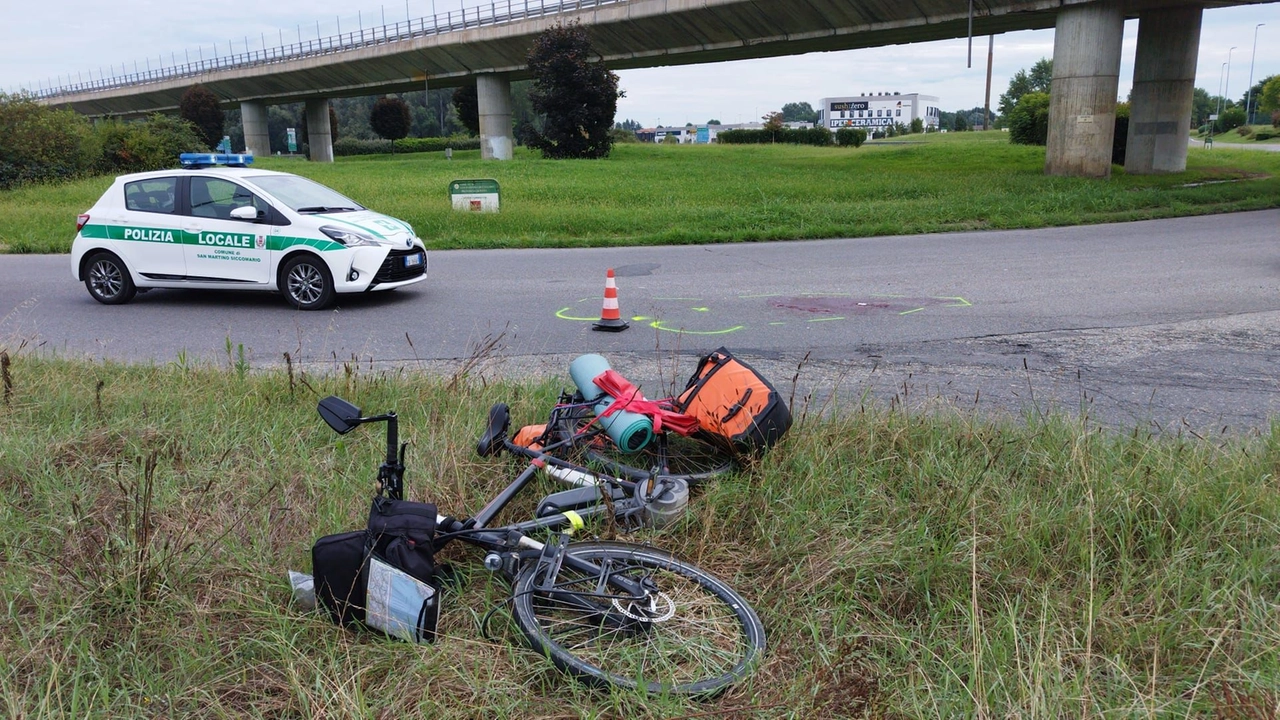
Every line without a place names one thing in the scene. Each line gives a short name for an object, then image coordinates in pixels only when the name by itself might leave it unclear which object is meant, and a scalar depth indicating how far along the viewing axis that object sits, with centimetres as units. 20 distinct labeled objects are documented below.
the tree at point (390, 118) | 8062
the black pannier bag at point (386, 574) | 313
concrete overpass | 2645
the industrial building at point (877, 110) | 16500
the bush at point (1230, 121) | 8825
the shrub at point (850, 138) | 6178
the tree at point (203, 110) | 6350
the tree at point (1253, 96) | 9731
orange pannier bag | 436
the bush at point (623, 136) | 7647
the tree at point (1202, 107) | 11512
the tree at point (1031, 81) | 10944
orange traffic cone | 866
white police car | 1009
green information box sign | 1903
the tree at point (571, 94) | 4222
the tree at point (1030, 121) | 4578
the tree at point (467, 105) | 7088
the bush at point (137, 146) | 3500
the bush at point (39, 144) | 2989
